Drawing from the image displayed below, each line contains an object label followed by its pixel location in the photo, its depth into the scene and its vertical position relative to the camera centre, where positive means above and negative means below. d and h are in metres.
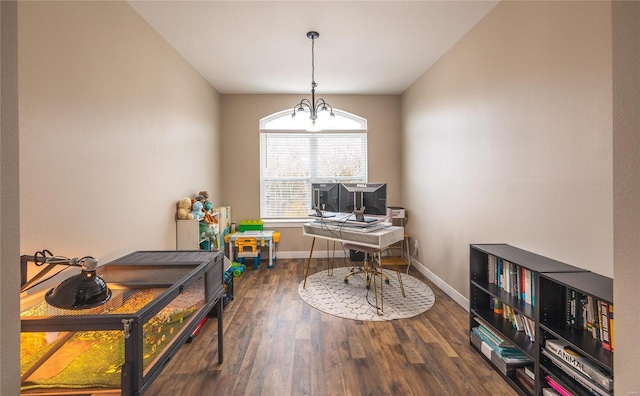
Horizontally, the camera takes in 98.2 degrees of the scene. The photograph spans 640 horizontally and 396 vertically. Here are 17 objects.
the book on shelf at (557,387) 1.46 -1.04
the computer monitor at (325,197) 3.27 +0.01
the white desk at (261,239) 4.22 -0.62
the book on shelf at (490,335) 1.91 -1.01
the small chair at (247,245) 4.20 -0.71
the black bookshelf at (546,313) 1.36 -0.70
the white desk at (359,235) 2.82 -0.41
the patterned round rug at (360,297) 2.79 -1.14
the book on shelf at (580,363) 1.26 -0.83
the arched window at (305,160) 4.84 +0.66
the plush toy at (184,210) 3.07 -0.12
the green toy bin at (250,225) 4.54 -0.44
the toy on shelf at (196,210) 3.19 -0.13
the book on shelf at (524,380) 1.67 -1.14
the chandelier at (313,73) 2.77 +1.63
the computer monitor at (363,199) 3.03 -0.01
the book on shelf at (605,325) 1.34 -0.63
